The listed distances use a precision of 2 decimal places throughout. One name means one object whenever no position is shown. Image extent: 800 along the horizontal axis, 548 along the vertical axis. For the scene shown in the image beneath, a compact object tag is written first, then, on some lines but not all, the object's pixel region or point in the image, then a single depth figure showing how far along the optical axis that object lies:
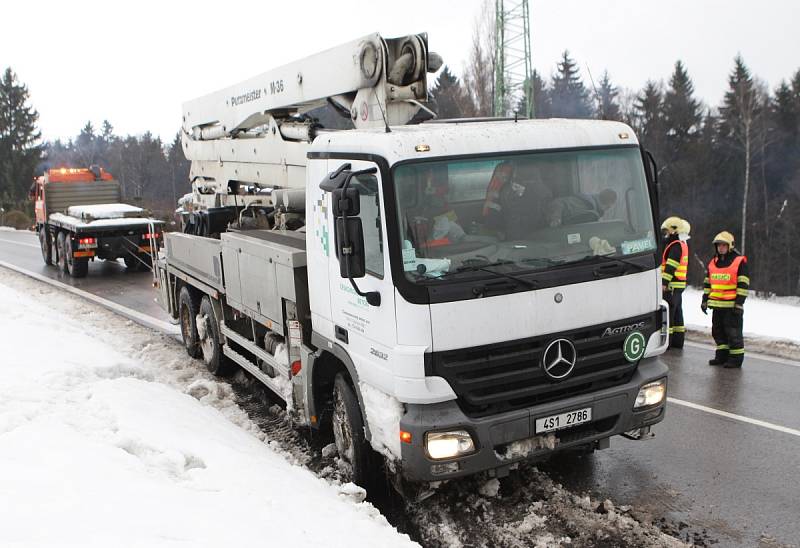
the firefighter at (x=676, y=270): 9.22
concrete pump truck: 4.37
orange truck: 17.45
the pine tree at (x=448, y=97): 34.09
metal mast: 23.20
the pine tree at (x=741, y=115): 43.37
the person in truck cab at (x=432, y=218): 4.38
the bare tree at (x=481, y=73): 30.78
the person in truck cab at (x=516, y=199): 4.55
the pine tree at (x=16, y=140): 52.53
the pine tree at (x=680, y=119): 50.06
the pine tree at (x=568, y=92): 59.34
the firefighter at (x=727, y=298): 8.16
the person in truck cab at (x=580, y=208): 4.67
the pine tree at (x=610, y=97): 53.53
